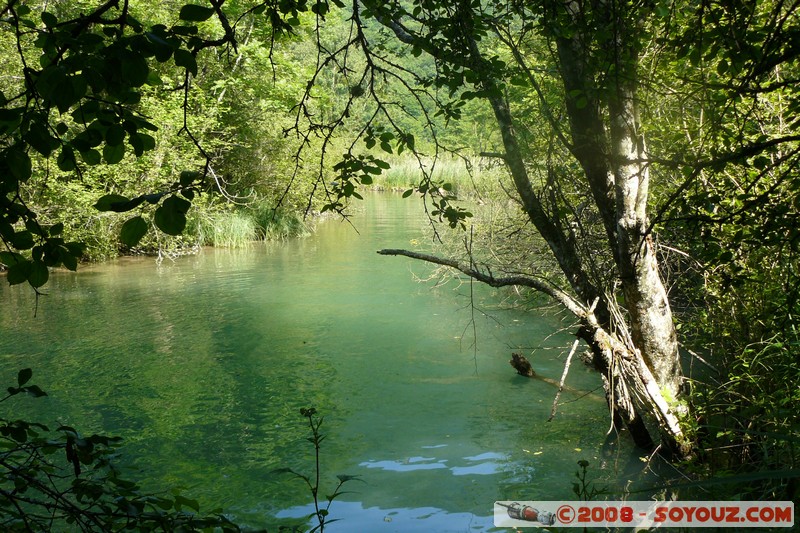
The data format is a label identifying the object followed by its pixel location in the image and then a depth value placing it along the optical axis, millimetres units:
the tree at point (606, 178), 3688
